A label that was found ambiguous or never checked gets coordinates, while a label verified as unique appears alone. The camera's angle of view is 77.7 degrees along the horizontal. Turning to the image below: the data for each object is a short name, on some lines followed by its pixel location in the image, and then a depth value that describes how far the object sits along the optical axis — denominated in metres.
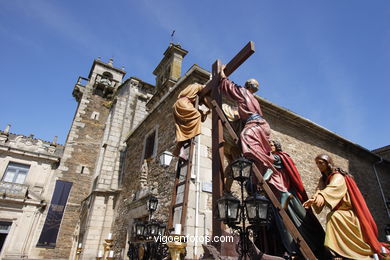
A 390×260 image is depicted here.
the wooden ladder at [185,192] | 3.69
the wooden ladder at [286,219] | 2.71
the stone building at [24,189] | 14.32
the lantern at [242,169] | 3.13
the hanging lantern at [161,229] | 4.84
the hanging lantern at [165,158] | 5.59
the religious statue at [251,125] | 3.43
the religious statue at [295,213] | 3.14
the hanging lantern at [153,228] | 4.76
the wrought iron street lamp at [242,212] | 2.72
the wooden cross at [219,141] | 2.88
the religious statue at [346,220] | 2.75
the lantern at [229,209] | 2.82
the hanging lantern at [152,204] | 5.39
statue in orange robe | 4.31
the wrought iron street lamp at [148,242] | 4.65
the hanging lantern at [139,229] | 5.09
